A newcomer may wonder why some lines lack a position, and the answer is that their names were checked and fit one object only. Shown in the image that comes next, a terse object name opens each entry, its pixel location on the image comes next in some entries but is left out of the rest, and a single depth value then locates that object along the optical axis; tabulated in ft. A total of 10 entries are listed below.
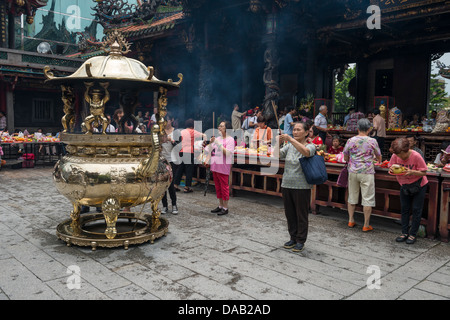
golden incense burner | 14.12
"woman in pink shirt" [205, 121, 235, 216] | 20.40
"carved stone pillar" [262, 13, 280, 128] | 35.19
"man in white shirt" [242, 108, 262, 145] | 40.59
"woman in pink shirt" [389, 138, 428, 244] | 15.74
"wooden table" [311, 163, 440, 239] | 16.63
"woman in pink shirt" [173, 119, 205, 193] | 26.37
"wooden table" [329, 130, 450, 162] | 33.14
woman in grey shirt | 14.25
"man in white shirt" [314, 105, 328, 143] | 34.65
